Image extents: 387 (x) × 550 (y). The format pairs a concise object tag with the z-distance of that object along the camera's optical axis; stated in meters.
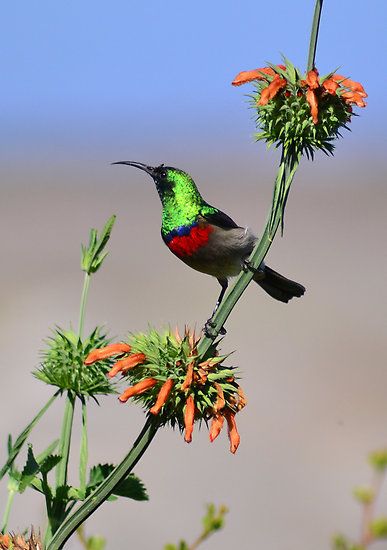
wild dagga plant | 4.47
